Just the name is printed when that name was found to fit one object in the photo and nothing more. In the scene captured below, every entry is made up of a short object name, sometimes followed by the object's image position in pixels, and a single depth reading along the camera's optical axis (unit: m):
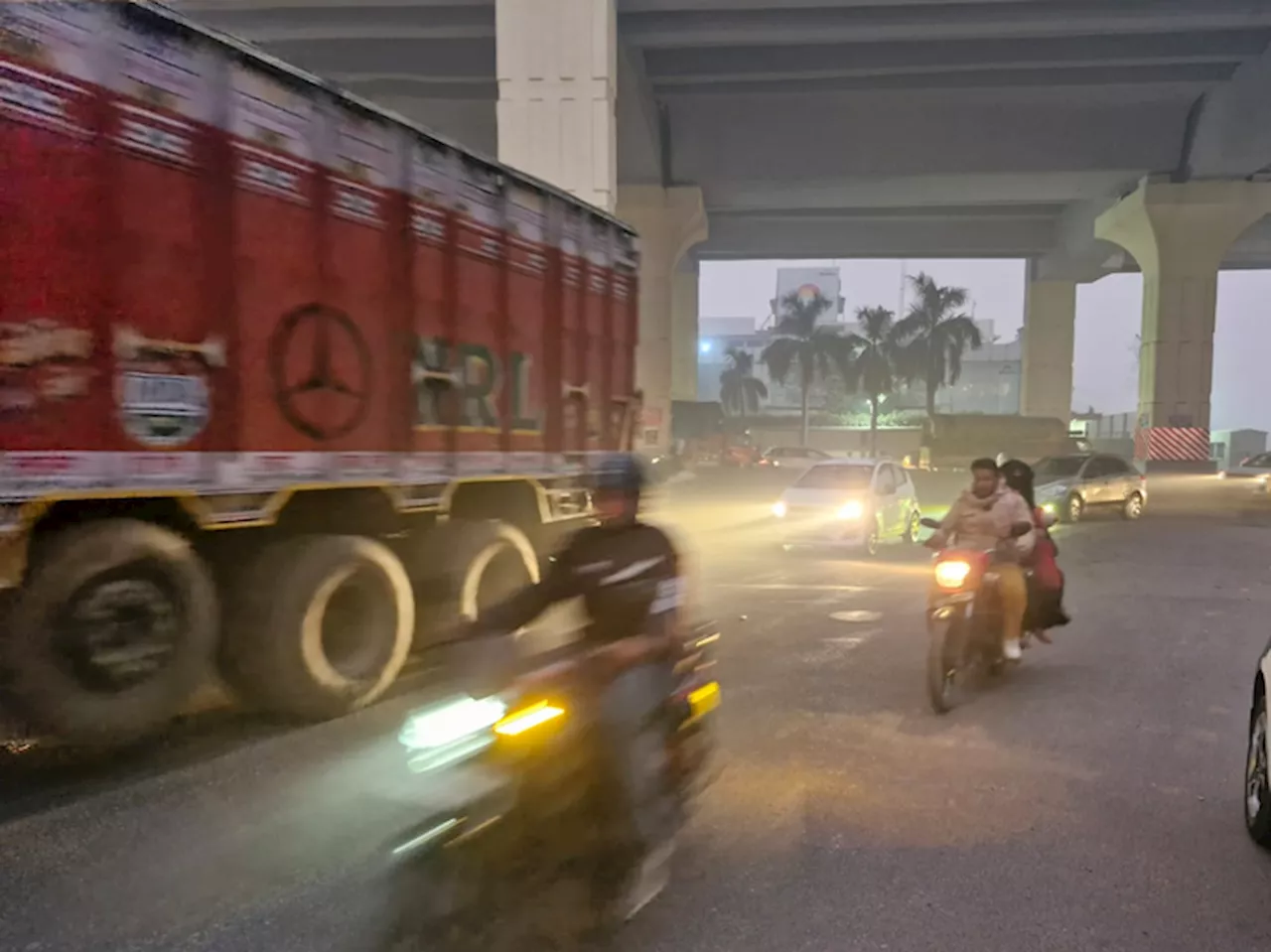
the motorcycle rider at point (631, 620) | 3.40
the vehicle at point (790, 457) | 42.40
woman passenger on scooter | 7.36
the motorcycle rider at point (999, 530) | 6.86
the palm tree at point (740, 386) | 74.88
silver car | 19.81
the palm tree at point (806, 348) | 60.38
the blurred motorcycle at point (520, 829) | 2.98
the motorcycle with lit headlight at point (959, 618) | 6.26
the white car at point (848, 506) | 14.57
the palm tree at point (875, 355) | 59.25
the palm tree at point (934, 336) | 57.66
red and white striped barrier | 32.75
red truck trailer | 4.65
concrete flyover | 17.58
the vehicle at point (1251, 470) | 30.00
